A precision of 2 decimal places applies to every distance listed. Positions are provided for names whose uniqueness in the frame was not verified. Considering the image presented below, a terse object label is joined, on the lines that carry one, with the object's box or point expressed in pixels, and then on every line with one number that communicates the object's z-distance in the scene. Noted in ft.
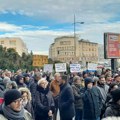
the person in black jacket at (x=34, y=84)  15.89
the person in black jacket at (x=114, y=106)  7.29
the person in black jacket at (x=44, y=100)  14.45
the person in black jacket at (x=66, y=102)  15.01
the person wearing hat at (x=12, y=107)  7.70
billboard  44.00
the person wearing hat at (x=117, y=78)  17.50
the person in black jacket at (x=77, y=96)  17.03
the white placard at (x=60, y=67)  36.86
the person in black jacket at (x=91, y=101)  15.56
